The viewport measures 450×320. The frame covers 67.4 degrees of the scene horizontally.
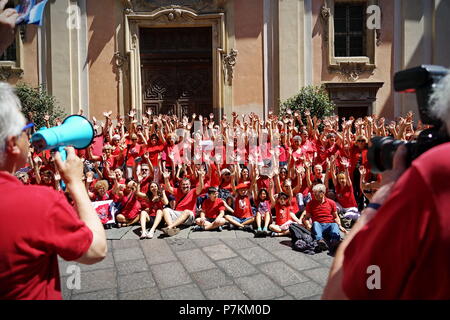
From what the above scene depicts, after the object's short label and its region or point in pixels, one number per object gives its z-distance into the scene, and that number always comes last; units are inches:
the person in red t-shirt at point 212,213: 224.7
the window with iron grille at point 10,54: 519.8
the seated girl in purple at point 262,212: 211.4
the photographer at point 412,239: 35.1
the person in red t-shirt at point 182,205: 224.8
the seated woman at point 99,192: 243.1
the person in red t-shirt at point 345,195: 235.1
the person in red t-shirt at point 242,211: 227.3
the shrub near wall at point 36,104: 425.6
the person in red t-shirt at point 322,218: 193.9
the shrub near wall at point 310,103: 452.4
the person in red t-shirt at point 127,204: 238.1
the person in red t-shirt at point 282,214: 211.5
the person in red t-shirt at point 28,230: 45.6
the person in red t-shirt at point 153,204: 229.5
